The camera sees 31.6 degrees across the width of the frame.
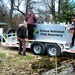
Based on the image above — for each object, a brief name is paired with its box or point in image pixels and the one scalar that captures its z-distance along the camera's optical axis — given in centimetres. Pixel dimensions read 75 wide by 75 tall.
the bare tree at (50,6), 1897
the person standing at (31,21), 745
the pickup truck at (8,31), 944
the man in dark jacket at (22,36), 690
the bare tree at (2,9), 2135
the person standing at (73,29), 680
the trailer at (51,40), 695
